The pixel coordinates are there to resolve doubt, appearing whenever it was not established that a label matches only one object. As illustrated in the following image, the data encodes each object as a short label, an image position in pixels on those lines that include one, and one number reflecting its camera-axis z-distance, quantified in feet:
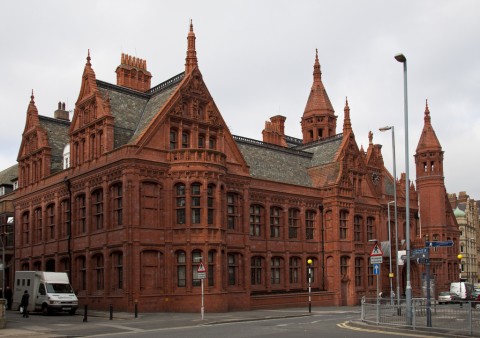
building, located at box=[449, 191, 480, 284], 384.47
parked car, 183.35
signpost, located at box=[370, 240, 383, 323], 108.78
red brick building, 139.64
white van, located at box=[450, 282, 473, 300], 188.24
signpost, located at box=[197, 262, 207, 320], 115.48
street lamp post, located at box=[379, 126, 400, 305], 142.07
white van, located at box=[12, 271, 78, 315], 129.18
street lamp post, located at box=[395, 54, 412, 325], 86.84
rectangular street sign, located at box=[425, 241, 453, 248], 87.86
